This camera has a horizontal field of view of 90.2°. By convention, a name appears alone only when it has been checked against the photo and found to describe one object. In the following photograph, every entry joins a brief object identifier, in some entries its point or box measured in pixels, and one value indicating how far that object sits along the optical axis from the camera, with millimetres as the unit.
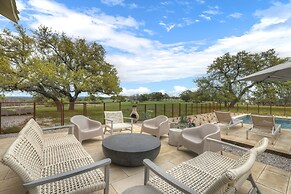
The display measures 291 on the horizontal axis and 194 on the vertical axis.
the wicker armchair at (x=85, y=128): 3814
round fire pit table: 2631
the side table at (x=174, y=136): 3959
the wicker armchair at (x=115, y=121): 4699
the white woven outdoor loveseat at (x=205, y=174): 1188
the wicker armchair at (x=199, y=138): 2982
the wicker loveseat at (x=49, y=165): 1301
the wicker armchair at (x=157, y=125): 4473
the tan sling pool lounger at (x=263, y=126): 4614
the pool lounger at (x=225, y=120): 5876
